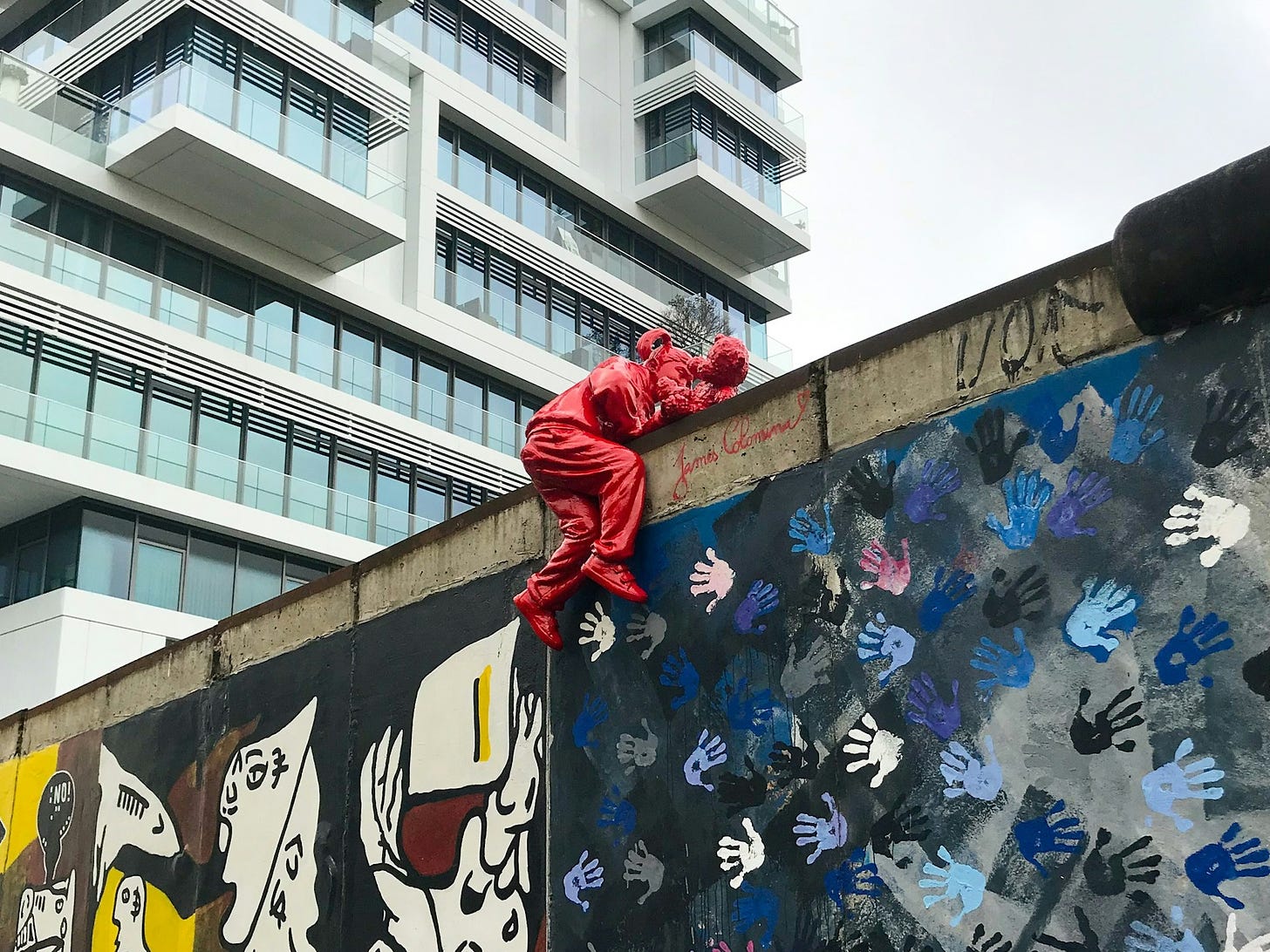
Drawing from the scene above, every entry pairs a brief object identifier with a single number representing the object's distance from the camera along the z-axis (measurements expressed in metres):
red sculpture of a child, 7.32
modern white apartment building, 25.27
